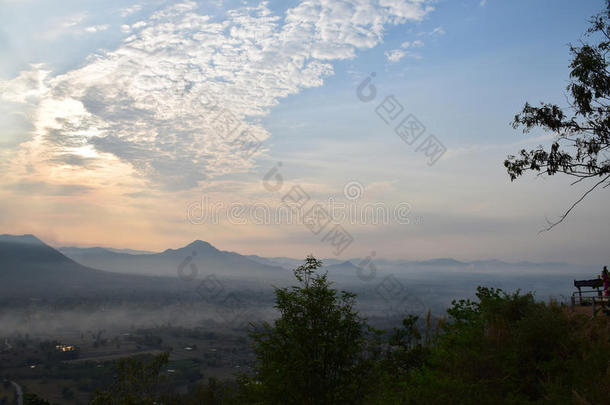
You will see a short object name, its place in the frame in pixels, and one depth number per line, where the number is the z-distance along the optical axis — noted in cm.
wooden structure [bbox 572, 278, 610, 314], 1942
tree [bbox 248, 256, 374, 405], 1990
